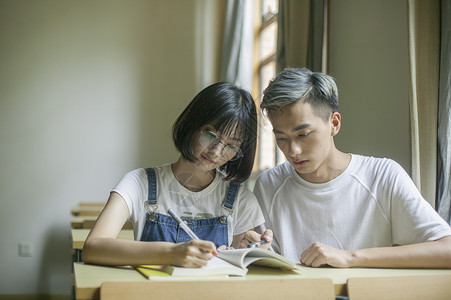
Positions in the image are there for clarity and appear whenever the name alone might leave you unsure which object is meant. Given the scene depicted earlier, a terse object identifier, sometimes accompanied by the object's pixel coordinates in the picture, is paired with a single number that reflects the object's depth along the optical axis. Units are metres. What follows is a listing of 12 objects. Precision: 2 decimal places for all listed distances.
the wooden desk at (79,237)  2.48
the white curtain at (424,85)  1.95
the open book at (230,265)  1.24
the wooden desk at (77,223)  3.37
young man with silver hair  1.66
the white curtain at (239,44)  4.45
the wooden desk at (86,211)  3.89
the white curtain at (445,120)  1.90
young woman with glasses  1.67
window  4.53
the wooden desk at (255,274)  1.12
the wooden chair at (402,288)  1.22
